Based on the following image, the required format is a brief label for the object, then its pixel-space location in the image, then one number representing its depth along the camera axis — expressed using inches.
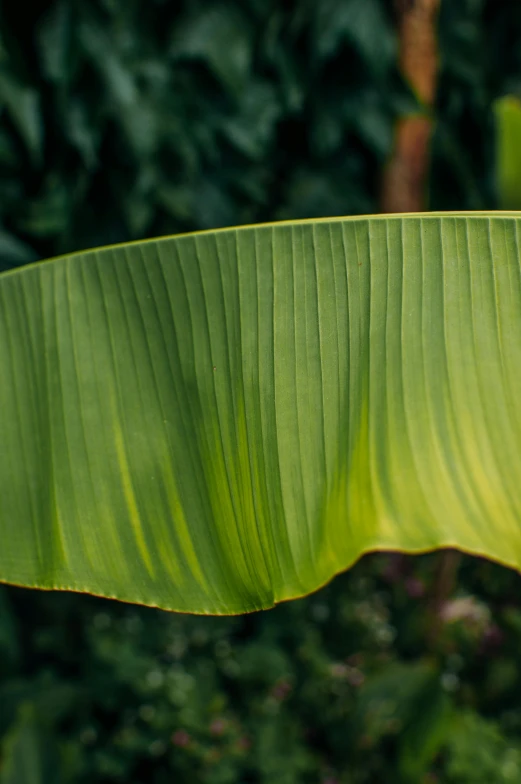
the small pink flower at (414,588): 130.3
